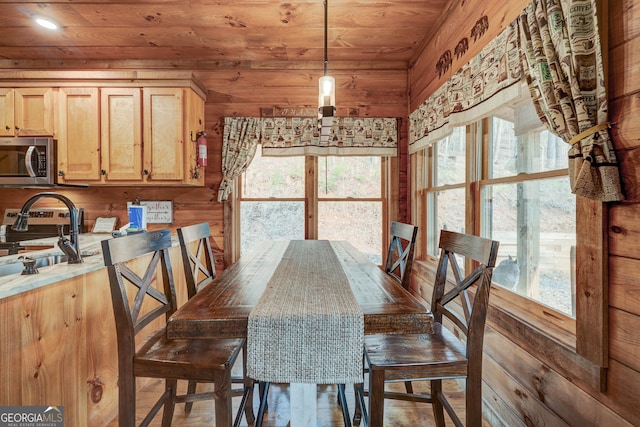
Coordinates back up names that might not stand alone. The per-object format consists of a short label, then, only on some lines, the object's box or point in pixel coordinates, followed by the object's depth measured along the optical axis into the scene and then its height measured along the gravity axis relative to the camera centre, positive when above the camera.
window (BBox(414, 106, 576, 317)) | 1.40 +0.04
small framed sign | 3.18 -0.02
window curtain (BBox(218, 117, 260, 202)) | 3.11 +0.59
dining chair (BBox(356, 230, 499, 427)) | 1.19 -0.57
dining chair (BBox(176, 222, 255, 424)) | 1.72 -0.35
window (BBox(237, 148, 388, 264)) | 3.28 +0.09
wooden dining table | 0.99 -0.33
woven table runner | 0.99 -0.41
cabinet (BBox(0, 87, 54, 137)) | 2.81 +0.84
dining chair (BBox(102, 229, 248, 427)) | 1.18 -0.57
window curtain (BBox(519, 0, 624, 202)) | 1.05 +0.39
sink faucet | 1.52 -0.10
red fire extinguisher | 2.96 +0.55
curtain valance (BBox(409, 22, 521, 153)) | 1.49 +0.67
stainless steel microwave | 2.68 +0.39
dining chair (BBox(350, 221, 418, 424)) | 1.82 -0.29
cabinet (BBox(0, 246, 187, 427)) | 1.26 -0.63
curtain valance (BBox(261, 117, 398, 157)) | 3.14 +0.69
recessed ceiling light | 2.49 +1.45
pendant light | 1.57 +0.54
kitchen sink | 1.70 -0.32
